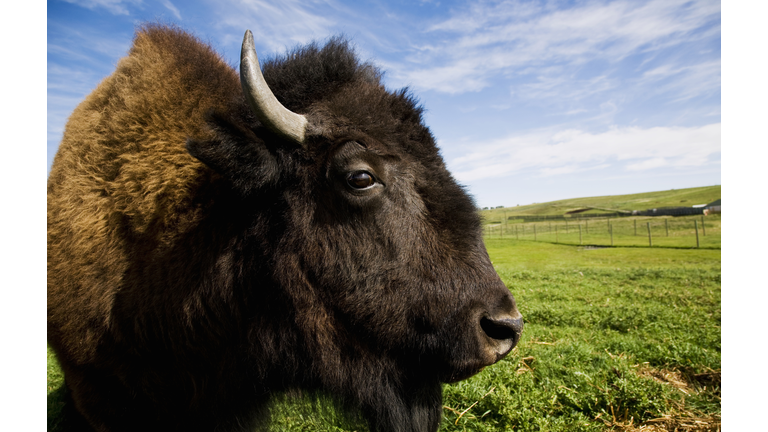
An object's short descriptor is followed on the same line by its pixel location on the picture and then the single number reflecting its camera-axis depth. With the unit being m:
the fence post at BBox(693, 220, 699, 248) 16.48
